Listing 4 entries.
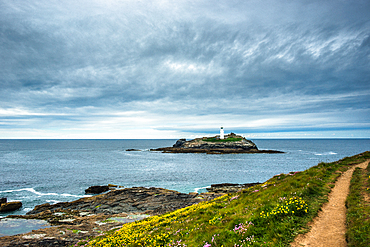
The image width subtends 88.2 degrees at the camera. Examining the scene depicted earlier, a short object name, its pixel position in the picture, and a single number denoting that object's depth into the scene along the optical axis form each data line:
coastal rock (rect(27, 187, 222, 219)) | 32.66
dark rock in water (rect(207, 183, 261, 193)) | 42.70
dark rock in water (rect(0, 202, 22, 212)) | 35.31
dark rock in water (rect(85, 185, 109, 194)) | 47.76
